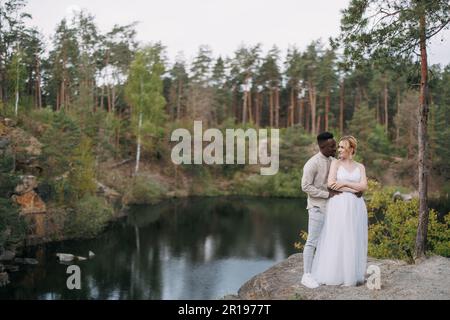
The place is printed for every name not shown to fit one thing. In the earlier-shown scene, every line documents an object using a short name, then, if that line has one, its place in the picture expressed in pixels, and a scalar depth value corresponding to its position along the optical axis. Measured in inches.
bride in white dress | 246.5
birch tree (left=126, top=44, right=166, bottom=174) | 1379.2
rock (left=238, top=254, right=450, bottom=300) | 246.8
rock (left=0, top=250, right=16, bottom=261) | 730.1
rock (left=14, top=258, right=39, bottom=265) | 735.1
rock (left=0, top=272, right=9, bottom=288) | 638.4
